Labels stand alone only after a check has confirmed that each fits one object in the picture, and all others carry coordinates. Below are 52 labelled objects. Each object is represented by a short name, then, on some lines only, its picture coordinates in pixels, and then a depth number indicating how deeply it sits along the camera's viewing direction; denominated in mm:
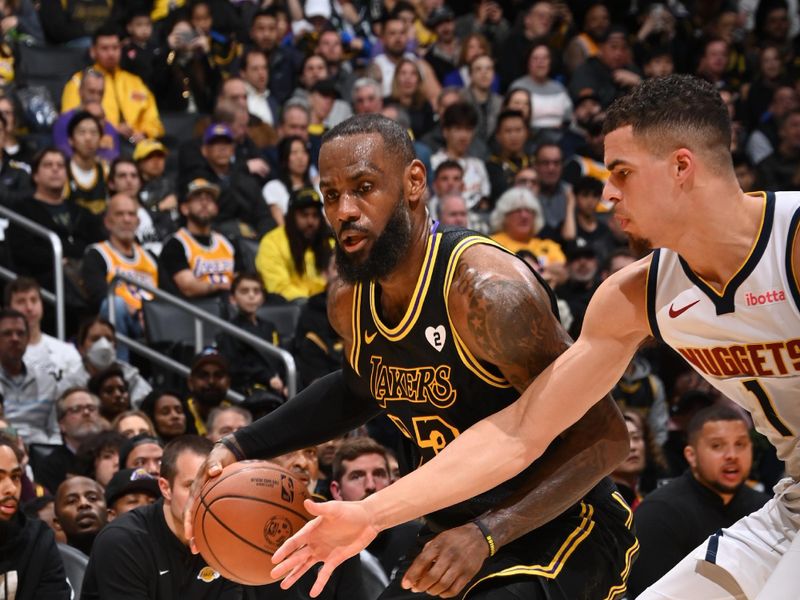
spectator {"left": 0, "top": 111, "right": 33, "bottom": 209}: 9453
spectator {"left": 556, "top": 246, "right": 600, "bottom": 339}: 10086
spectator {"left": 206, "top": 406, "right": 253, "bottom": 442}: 7168
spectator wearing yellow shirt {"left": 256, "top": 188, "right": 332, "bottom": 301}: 9836
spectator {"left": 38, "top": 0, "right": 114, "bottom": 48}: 12172
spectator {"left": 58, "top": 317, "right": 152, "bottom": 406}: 8484
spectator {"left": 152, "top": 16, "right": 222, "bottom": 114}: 11906
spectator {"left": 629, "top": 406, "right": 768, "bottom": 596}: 6059
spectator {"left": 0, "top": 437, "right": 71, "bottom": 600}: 5617
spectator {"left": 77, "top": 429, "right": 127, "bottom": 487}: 7164
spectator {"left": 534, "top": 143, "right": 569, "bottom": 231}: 11477
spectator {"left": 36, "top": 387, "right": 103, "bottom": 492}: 7664
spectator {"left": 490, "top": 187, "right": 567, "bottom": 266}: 10414
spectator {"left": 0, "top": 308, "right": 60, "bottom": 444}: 8055
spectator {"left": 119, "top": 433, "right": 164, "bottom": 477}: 6957
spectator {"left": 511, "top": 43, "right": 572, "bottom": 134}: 12984
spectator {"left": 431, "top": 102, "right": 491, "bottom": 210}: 11438
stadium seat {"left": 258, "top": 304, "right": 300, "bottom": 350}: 9586
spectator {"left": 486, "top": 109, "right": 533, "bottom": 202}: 11852
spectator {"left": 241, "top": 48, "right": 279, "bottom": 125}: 11875
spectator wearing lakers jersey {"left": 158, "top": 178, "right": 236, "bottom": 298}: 9500
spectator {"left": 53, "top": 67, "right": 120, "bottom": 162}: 10695
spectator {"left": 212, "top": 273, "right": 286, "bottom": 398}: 8945
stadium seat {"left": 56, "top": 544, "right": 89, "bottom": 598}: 6094
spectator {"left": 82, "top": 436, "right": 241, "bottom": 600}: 5289
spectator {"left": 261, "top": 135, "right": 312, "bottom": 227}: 10883
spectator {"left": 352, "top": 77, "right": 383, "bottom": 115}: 11648
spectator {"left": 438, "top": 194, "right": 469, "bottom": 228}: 10109
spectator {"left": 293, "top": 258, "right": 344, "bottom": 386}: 8938
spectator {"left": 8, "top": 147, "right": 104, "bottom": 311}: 9148
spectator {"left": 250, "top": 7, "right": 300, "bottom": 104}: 12414
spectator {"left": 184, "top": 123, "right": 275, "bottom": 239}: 10617
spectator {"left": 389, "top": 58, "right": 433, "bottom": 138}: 12273
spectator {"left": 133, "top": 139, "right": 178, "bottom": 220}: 10445
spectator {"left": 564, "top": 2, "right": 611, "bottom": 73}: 14281
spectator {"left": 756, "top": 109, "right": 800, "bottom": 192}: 12898
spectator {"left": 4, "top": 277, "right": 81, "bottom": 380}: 8398
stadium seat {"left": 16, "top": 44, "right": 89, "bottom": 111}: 11789
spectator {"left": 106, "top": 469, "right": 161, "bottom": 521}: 6480
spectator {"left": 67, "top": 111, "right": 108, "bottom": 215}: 9953
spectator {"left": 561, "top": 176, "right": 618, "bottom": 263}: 11258
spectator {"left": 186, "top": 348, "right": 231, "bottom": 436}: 8328
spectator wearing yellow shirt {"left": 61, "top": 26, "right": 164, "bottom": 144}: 11289
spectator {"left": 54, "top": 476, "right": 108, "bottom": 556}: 6492
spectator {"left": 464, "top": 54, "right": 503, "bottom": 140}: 12672
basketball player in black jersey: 3551
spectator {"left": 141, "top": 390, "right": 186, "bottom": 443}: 7977
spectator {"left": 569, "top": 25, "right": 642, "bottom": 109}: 13680
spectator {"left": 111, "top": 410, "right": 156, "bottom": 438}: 7555
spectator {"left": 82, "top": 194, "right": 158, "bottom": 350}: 9156
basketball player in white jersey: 3211
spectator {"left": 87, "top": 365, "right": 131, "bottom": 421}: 8234
